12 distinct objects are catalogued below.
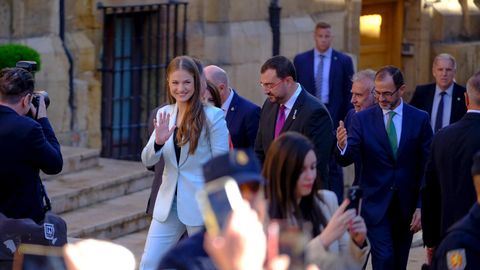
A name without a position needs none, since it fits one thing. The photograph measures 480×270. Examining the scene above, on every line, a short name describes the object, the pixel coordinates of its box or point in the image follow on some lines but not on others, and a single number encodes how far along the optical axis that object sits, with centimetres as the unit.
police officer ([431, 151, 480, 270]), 680
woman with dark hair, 642
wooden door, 1841
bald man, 1011
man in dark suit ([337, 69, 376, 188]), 1067
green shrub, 1191
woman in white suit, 871
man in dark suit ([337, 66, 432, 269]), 991
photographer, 823
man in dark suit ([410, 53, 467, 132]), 1238
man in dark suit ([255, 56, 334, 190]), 946
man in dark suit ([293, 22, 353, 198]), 1371
